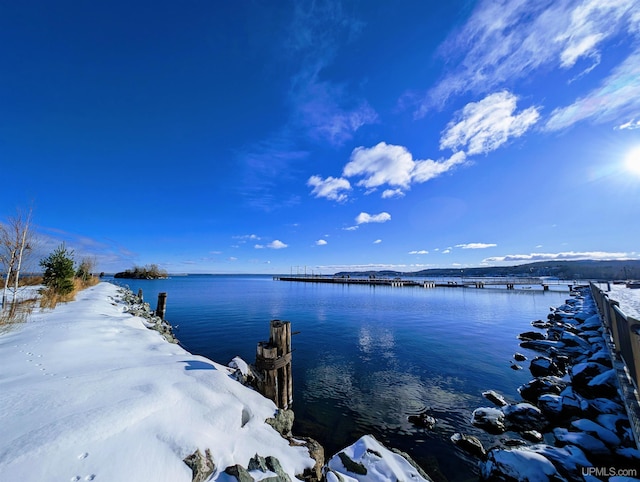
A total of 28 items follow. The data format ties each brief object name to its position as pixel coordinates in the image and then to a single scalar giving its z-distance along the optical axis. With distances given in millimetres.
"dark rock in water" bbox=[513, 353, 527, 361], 12762
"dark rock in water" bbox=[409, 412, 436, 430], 7238
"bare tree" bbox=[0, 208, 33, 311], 13117
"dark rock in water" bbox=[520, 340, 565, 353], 14169
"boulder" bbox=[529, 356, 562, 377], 10845
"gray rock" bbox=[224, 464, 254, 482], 3385
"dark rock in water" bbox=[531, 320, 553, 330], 21062
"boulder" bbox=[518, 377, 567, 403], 8922
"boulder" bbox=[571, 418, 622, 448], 5727
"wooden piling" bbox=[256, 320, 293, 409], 6836
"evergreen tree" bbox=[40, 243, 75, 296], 18125
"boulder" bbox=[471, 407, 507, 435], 7027
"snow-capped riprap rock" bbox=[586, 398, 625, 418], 6863
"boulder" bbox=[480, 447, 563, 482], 4840
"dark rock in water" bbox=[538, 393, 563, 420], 7488
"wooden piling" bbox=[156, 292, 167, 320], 19703
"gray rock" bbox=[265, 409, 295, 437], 5320
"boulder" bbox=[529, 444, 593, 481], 4984
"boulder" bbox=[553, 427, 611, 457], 5539
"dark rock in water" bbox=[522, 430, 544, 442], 6523
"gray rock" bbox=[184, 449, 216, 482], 3253
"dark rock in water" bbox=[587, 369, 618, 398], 7889
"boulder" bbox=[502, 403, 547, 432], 7059
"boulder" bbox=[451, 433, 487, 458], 6143
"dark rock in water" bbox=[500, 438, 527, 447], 6277
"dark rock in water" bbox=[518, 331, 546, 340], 16641
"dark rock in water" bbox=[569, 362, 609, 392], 8922
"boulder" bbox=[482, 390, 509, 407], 8430
